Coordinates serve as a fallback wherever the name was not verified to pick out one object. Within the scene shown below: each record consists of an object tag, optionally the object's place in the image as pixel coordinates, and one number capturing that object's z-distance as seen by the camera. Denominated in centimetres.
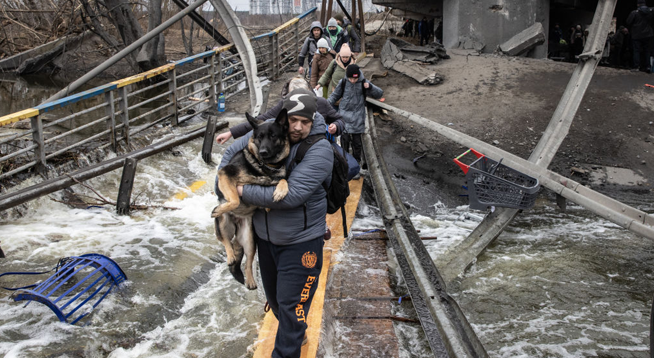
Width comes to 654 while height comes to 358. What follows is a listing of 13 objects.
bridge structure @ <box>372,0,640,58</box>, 1497
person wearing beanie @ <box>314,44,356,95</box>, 850
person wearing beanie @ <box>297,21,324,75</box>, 1116
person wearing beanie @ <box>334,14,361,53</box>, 1368
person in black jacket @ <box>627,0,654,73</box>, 1375
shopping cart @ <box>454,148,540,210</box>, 659
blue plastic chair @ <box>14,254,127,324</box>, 448
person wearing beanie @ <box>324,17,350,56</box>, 1247
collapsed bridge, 485
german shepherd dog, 326
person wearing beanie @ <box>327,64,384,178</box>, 794
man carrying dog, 328
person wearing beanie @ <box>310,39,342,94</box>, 1020
